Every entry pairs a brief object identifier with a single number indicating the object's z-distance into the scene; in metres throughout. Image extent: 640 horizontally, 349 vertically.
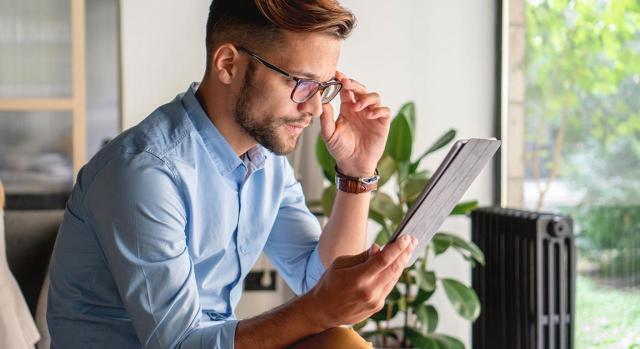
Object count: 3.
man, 1.39
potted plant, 3.19
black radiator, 3.12
